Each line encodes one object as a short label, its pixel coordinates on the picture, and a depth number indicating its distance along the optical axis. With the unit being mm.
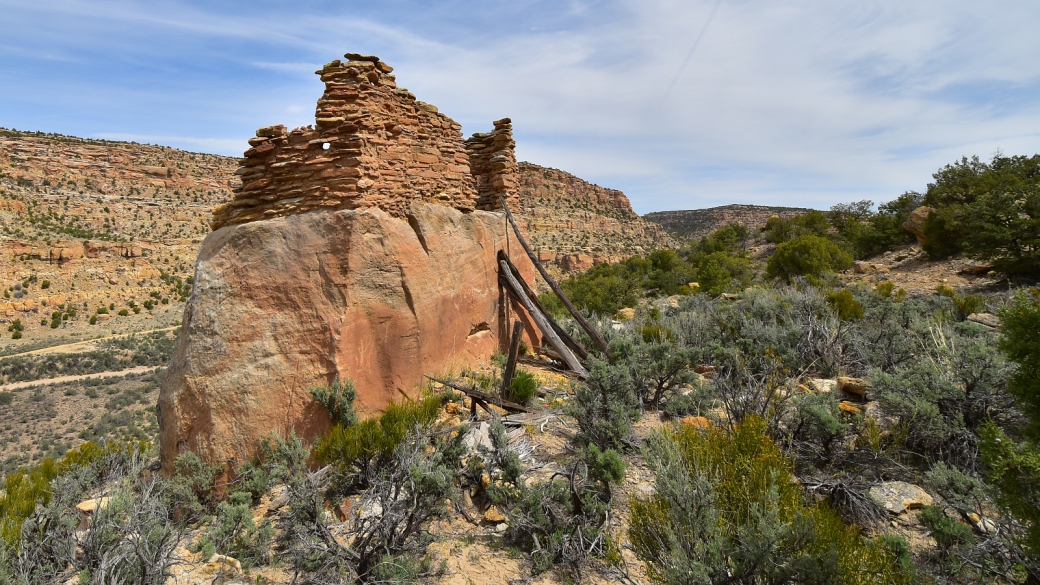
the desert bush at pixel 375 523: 3574
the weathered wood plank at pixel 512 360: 6340
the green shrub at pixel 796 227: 27953
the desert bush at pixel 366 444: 4430
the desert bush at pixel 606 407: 4875
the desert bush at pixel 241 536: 3896
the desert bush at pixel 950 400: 4680
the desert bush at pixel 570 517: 3730
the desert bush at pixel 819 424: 4637
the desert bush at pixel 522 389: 6434
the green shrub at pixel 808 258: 18422
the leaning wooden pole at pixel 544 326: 7783
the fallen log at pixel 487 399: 5898
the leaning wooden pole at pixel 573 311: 8286
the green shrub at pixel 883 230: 21500
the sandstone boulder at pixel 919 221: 18206
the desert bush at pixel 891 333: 7129
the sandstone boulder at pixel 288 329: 5012
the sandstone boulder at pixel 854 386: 6159
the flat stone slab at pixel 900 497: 4016
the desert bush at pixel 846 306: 9453
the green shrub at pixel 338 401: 5137
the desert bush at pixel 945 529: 3314
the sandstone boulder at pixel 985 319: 8688
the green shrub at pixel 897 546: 2963
